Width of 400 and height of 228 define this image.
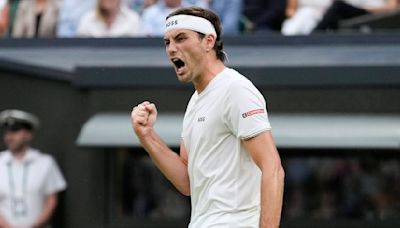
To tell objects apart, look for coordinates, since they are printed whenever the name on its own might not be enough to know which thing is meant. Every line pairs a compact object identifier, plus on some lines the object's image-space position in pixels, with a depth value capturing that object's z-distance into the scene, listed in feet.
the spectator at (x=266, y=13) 65.31
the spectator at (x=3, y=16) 69.31
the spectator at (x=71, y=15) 66.85
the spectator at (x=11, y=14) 70.18
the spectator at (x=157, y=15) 64.49
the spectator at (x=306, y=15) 64.64
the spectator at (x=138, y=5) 67.32
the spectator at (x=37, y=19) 67.62
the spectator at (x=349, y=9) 64.54
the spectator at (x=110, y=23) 65.10
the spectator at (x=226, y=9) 65.41
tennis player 30.14
